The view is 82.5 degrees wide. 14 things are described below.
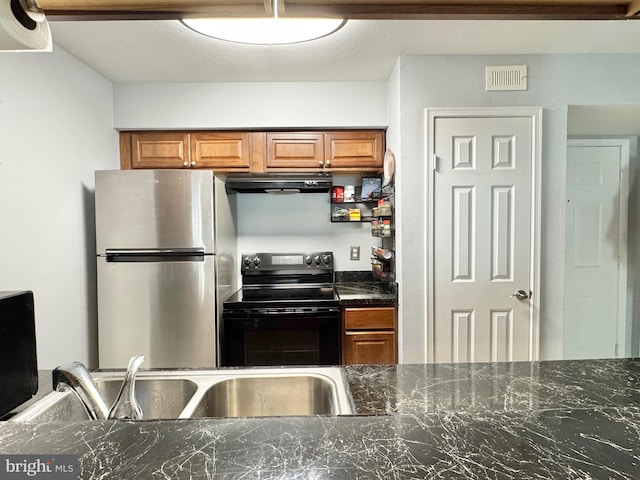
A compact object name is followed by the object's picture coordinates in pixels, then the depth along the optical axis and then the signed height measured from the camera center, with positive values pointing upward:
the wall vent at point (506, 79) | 2.32 +0.94
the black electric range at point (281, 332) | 2.49 -0.71
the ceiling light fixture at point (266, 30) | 1.77 +1.00
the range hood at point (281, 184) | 2.65 +0.33
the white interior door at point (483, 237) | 2.32 -0.06
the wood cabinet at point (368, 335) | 2.53 -0.74
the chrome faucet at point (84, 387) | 0.88 -0.38
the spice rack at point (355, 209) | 3.06 +0.16
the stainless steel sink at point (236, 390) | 1.21 -0.55
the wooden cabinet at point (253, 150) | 2.79 +0.61
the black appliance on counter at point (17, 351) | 0.90 -0.31
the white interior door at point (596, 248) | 3.08 -0.19
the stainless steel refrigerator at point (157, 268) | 2.38 -0.25
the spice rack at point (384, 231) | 2.62 -0.02
